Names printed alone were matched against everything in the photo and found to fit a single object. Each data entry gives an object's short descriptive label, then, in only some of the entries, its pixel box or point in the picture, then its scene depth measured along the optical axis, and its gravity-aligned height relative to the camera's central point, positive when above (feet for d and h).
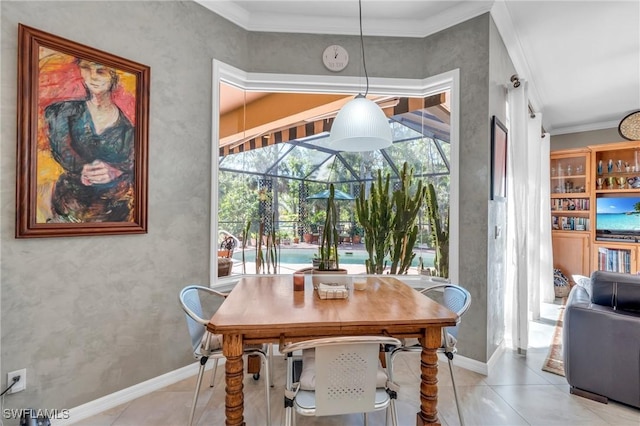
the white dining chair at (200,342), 5.58 -2.50
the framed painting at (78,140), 5.45 +1.44
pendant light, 6.13 +1.85
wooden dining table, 4.52 -1.67
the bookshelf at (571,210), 15.72 +0.29
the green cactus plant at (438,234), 9.17 -0.62
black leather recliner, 6.28 -2.70
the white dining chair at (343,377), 3.84 -2.15
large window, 9.18 +1.71
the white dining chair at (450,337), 5.72 -2.48
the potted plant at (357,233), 10.10 -0.64
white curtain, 9.41 -0.19
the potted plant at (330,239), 9.91 -0.84
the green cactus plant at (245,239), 9.39 -0.81
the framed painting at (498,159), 8.26 +1.60
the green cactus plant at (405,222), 9.68 -0.25
